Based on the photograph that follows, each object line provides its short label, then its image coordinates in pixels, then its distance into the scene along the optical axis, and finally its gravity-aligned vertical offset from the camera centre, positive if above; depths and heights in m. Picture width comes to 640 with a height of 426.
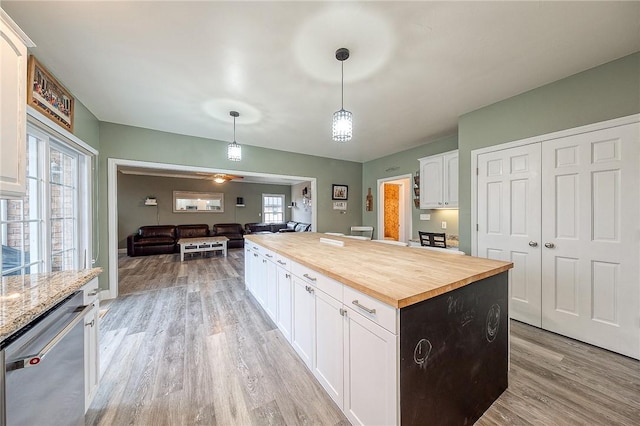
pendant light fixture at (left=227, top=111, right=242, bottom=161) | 3.12 +0.83
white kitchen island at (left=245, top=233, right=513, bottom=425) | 1.03 -0.66
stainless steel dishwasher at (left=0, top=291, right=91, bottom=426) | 0.79 -0.62
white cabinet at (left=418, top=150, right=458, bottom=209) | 3.62 +0.50
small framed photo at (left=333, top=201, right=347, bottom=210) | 5.58 +0.15
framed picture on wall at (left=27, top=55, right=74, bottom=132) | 1.92 +1.08
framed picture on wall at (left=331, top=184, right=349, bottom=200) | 5.53 +0.47
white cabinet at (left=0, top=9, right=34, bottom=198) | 1.13 +0.54
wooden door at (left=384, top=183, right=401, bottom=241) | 6.54 +0.03
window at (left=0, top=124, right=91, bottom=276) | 1.83 -0.02
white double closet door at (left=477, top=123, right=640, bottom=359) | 1.96 -0.21
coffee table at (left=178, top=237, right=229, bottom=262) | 5.94 -0.89
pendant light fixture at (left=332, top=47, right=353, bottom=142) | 1.98 +0.76
